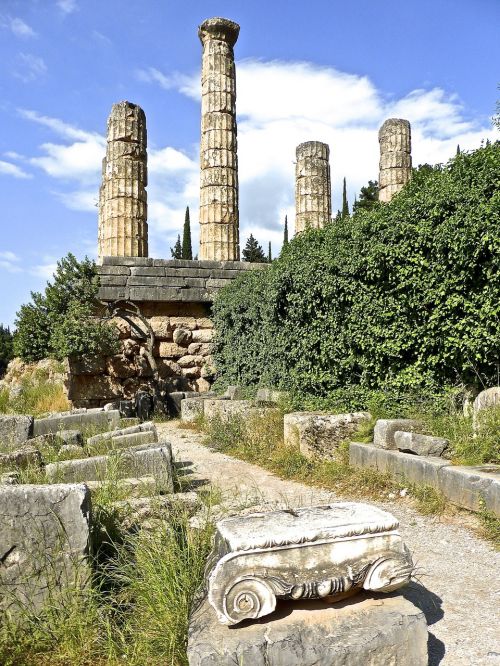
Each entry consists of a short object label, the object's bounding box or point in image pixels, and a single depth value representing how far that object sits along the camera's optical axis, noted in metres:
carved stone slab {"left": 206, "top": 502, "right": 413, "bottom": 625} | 2.99
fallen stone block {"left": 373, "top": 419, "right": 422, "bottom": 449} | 6.94
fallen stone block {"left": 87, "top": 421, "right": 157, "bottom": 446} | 7.88
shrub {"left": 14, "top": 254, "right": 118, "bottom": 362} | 13.26
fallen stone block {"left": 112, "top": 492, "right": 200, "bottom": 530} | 4.52
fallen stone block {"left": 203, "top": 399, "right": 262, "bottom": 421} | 10.15
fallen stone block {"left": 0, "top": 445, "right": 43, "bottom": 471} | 6.33
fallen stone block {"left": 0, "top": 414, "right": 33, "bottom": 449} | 8.49
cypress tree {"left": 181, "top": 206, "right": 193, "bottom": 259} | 37.86
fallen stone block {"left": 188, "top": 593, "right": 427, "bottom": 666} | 2.86
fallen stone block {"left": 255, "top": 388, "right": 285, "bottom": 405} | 9.97
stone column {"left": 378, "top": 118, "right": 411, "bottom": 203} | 17.61
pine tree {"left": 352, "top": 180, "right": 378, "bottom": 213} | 31.98
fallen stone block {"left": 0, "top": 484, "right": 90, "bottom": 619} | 3.41
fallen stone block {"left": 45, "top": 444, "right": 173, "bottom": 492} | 6.00
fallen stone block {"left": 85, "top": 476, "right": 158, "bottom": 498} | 5.50
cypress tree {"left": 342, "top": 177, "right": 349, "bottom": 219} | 36.58
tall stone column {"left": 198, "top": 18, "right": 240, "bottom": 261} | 16.08
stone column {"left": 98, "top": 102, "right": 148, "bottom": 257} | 15.31
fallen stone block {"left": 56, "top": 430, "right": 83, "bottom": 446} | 8.26
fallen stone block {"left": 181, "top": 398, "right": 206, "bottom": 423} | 12.20
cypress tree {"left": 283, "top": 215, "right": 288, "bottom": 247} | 41.77
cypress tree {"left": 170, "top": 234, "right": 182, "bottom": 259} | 43.47
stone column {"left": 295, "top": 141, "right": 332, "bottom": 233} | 16.78
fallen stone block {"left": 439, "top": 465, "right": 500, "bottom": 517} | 5.24
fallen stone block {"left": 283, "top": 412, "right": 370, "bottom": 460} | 7.83
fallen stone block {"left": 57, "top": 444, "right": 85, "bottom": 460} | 7.37
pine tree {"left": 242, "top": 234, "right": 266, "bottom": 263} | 42.91
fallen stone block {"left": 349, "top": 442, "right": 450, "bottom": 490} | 6.06
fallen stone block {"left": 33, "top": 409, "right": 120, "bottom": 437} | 9.91
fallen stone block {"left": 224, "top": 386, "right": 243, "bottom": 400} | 12.16
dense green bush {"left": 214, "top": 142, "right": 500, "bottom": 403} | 6.73
